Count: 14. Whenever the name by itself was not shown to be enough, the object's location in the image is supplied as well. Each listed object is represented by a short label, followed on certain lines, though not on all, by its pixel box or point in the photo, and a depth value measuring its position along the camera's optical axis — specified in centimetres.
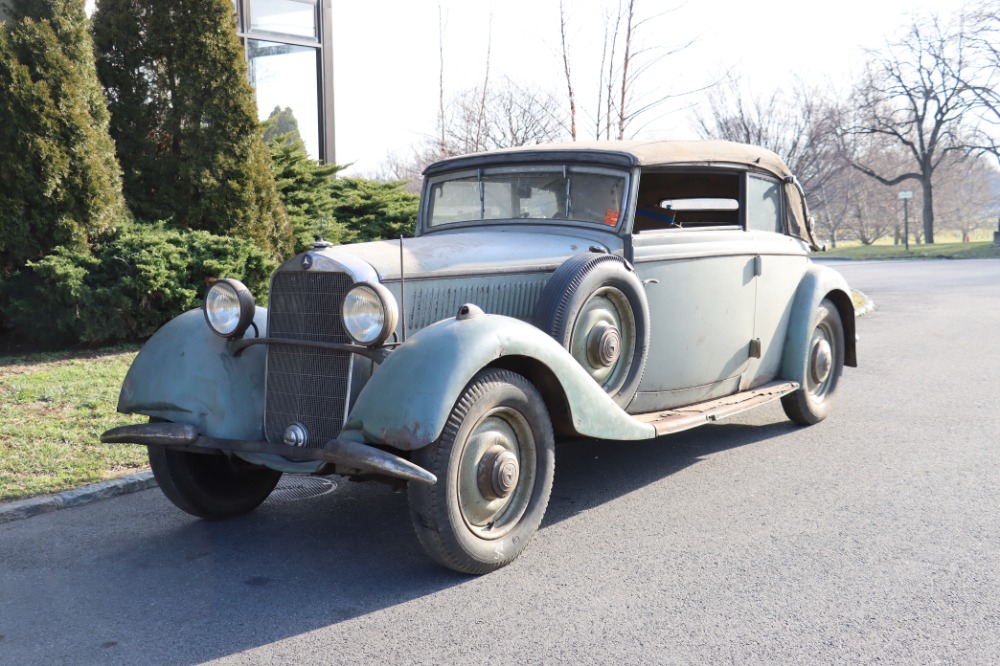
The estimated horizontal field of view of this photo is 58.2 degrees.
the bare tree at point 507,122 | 1669
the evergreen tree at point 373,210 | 1180
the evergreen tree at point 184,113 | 902
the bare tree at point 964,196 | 5200
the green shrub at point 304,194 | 1062
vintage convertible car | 355
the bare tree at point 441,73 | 1312
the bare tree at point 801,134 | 3222
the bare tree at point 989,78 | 3512
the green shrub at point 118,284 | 786
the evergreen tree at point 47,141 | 781
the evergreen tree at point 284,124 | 1289
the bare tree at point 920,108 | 3762
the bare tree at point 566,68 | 1186
